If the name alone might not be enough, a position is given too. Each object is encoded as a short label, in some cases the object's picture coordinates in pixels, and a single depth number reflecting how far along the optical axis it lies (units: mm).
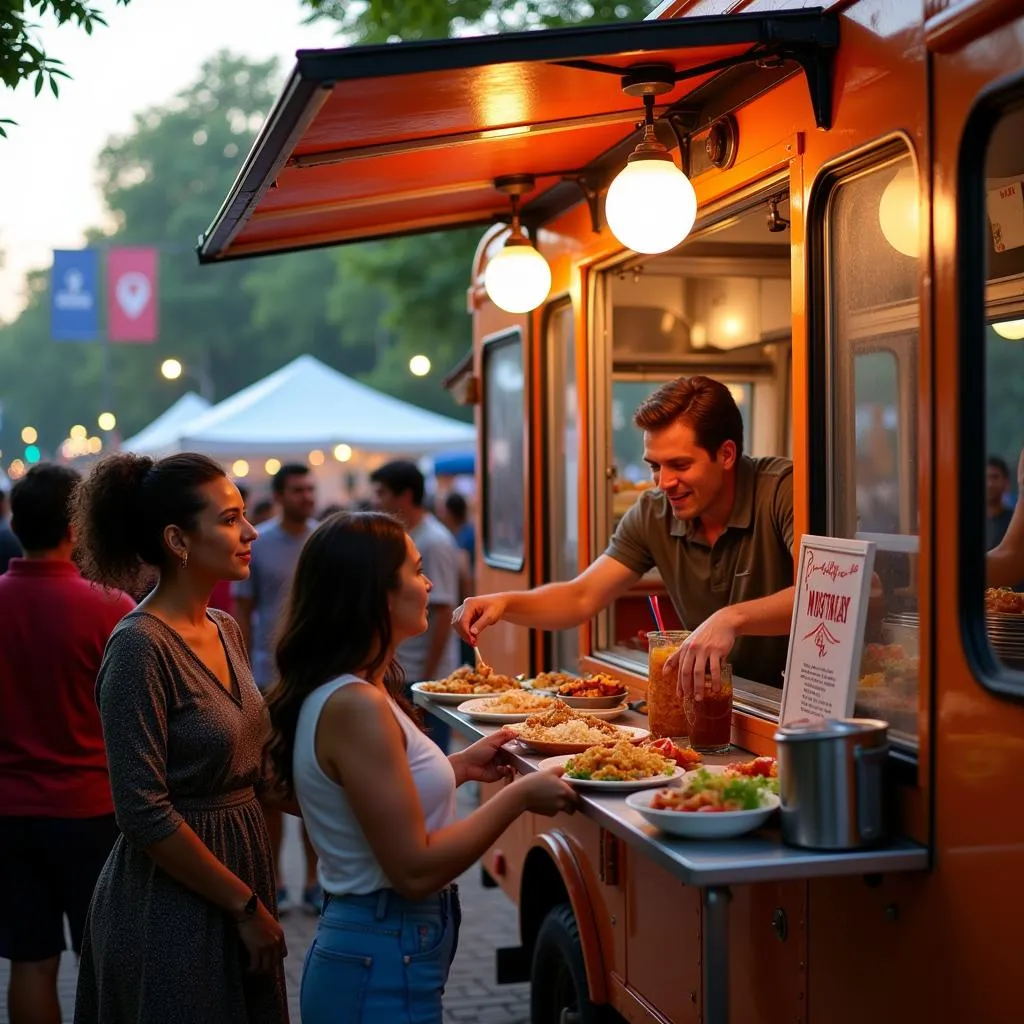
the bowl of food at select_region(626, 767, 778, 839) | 2754
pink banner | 23078
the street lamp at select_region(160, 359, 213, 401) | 55391
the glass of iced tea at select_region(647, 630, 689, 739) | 3748
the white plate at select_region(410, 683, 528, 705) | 4570
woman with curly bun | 3109
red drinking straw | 3974
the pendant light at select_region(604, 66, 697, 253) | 3578
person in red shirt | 4305
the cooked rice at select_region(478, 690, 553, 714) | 4207
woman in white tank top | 2740
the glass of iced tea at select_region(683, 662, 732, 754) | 3545
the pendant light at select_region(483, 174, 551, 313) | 5125
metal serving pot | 2719
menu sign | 2947
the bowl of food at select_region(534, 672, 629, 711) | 4230
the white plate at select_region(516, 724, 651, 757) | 3512
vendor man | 4246
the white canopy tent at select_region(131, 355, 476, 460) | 17438
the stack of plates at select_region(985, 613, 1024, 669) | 2719
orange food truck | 2648
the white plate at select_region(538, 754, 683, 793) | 3090
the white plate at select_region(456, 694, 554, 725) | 4145
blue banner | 23000
